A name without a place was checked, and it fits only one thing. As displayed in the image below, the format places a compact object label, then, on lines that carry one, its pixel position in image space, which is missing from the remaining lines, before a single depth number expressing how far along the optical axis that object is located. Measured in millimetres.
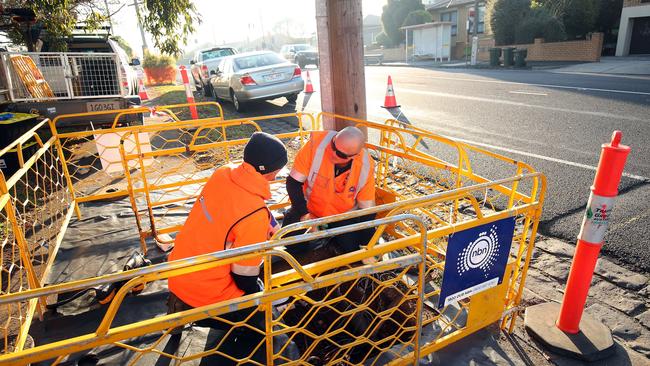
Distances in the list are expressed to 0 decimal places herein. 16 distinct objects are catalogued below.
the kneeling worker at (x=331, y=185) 3414
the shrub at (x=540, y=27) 22906
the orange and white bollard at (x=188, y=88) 9419
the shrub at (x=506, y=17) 24766
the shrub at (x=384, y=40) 42925
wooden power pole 4414
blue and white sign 2289
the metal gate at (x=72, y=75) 6609
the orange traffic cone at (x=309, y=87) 14350
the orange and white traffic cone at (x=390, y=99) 10773
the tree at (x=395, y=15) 39594
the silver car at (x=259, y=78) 10648
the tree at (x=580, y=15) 22422
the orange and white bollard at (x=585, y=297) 2326
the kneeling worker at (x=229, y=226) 2301
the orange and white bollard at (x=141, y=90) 13383
